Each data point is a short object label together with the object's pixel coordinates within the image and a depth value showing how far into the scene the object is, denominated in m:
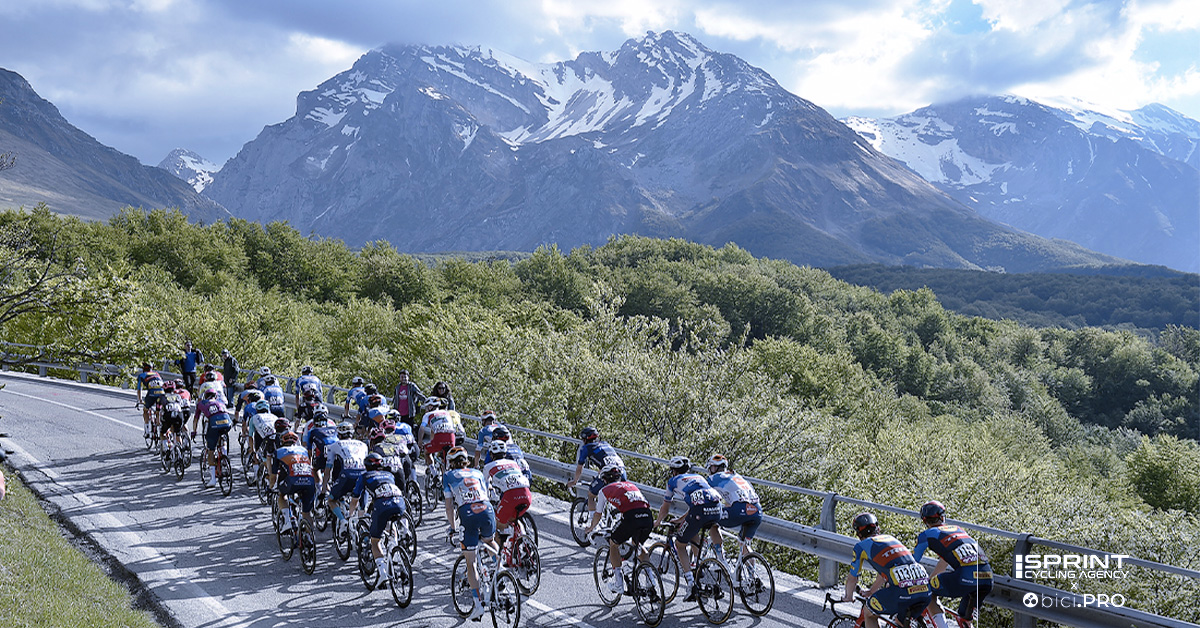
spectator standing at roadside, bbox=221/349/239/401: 22.86
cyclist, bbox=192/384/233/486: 15.59
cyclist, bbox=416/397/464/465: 14.09
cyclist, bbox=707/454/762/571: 9.89
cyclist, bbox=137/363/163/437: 18.31
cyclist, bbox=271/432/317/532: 11.52
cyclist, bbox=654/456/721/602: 9.51
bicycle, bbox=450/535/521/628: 9.05
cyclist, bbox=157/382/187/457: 16.83
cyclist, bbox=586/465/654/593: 9.69
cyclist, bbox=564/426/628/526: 12.28
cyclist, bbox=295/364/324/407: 17.50
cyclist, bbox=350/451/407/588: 9.98
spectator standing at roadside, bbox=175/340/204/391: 22.27
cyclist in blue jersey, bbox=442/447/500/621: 9.27
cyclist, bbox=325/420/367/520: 11.13
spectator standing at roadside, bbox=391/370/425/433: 17.72
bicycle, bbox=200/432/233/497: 15.66
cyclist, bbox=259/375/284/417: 18.14
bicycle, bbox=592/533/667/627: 9.31
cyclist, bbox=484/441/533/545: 10.05
